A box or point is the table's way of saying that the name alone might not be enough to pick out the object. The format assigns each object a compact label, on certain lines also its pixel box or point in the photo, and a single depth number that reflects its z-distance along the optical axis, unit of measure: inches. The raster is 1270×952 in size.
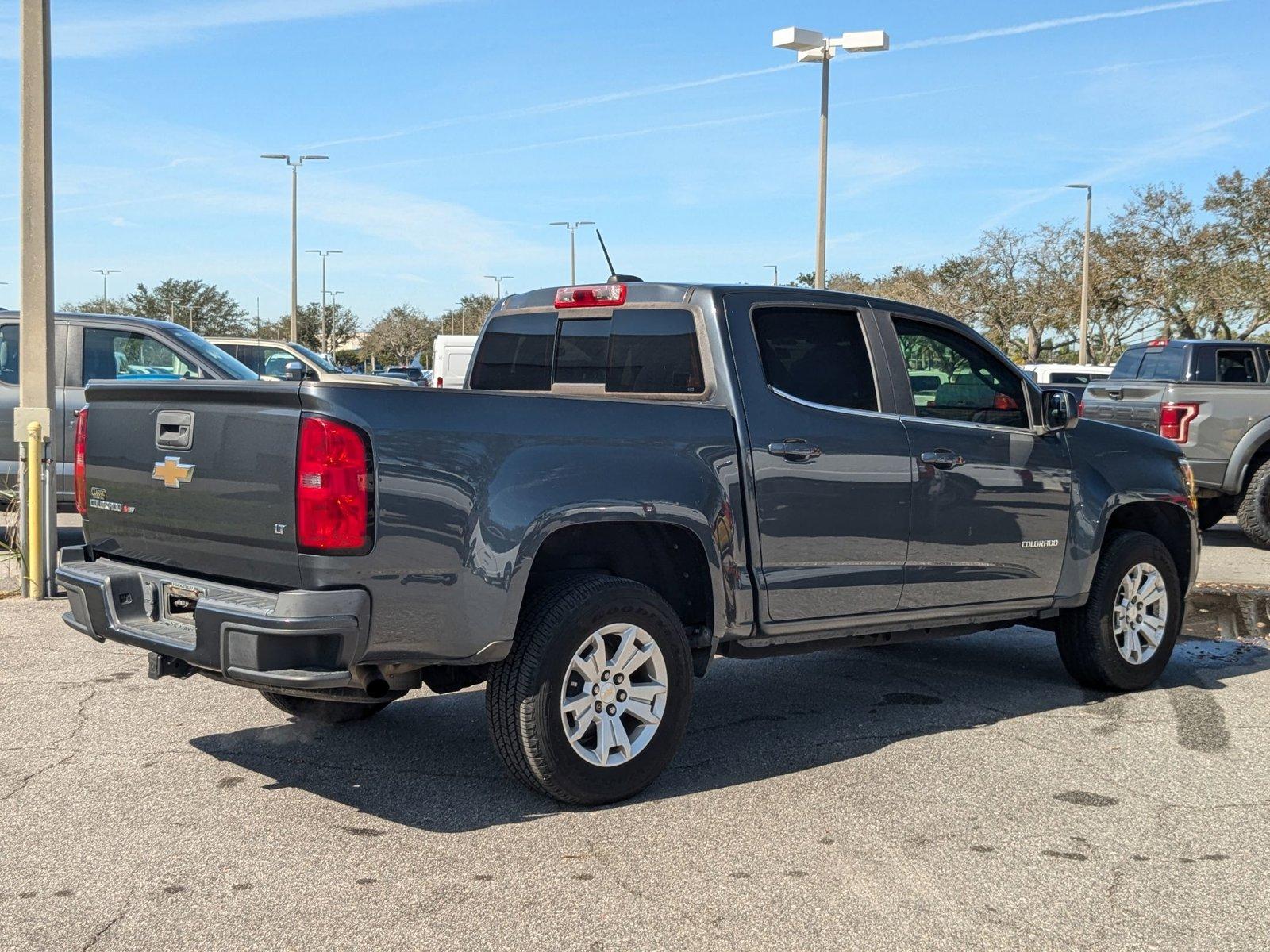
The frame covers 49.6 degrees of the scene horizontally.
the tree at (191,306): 3097.9
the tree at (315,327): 3287.4
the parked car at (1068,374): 1164.5
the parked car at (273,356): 718.5
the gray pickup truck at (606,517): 166.7
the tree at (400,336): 3393.2
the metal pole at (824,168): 858.8
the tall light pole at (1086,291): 1469.6
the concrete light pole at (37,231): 347.9
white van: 1231.5
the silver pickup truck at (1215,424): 486.0
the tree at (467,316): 3599.9
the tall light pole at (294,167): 1662.2
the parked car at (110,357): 434.0
